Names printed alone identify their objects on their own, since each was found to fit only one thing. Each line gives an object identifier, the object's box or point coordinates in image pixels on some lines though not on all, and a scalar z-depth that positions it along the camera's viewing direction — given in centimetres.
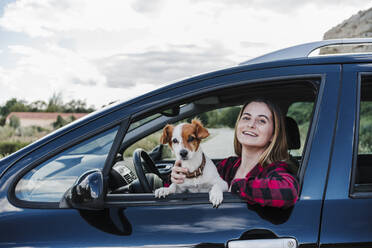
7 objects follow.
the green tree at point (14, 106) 7438
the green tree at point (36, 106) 7012
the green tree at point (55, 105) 6613
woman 181
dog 196
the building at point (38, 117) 5470
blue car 148
